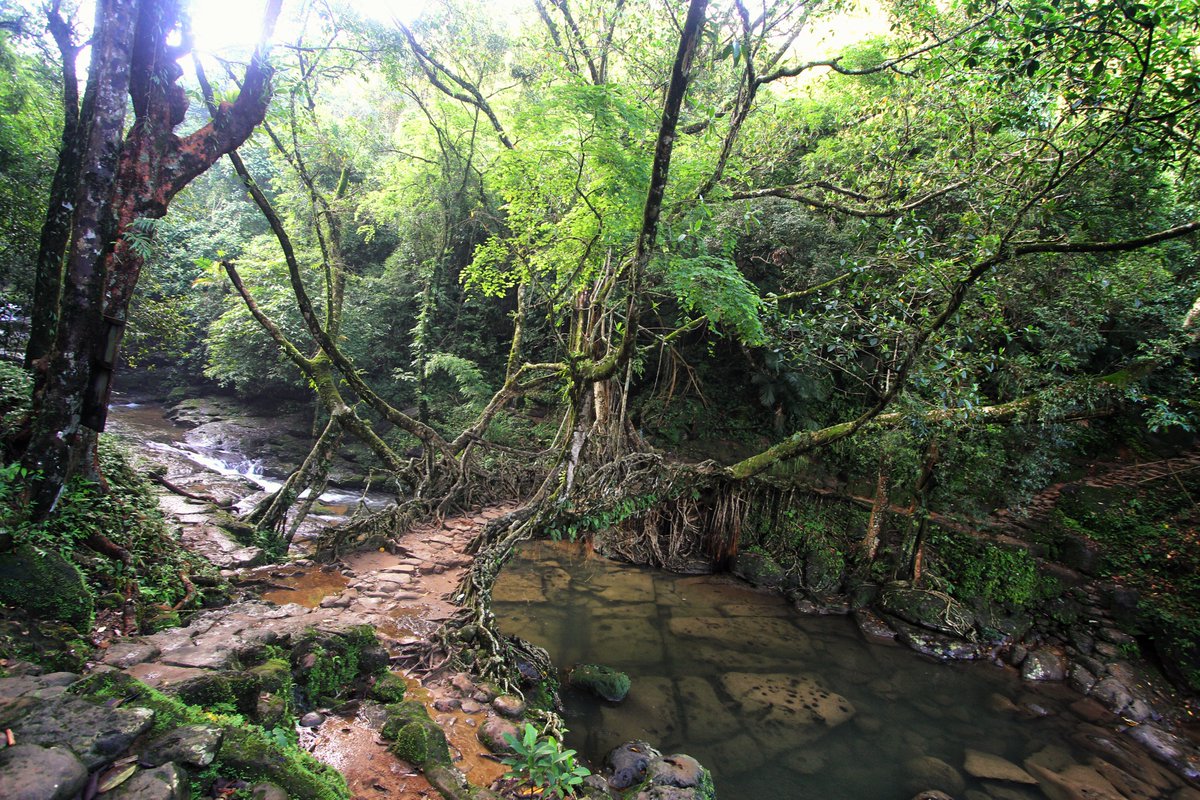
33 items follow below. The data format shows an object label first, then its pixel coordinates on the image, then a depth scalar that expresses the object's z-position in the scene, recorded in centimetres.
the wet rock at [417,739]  331
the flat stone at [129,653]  290
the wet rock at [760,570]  993
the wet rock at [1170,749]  626
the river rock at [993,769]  590
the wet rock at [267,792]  207
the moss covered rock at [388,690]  391
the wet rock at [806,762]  561
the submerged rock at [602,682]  601
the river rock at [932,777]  566
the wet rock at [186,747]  194
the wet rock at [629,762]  471
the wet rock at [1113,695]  732
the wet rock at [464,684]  445
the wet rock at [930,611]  863
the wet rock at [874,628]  863
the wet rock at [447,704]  417
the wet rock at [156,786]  176
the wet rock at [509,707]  431
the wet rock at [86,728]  183
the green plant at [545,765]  279
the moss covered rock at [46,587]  292
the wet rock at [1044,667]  802
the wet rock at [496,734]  386
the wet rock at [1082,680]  772
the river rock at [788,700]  641
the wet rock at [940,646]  829
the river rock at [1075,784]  573
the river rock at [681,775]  443
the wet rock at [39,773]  158
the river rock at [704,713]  592
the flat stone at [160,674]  276
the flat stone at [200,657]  308
